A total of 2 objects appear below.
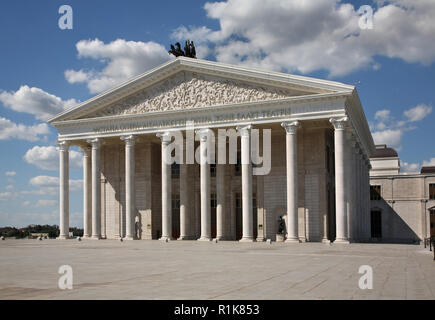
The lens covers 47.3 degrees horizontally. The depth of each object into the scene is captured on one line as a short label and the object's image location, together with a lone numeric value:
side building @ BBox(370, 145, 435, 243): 67.50
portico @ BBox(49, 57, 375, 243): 40.28
